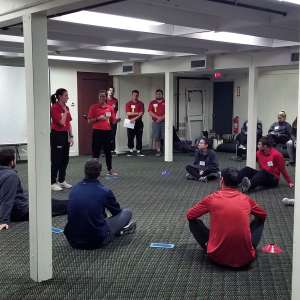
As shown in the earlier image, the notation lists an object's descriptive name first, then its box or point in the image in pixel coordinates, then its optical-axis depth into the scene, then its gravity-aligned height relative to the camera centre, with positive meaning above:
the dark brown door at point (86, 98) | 11.30 +0.18
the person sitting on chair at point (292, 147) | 9.51 -0.88
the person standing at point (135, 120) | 11.09 -0.36
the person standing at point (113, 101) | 10.03 +0.10
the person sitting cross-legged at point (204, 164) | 7.59 -1.01
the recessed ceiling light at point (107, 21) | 5.12 +1.00
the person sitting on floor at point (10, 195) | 4.69 -0.95
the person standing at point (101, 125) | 7.75 -0.33
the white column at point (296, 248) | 2.34 -0.75
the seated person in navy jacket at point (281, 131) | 10.08 -0.57
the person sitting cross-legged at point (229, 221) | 3.57 -0.92
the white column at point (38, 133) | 3.20 -0.20
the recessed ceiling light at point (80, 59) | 9.83 +1.05
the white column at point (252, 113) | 8.70 -0.15
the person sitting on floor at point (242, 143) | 10.57 -0.90
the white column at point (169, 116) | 10.21 -0.25
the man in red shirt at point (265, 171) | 6.80 -1.00
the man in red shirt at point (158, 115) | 11.28 -0.24
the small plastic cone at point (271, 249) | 4.15 -1.32
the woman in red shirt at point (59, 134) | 6.57 -0.42
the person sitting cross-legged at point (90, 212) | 3.93 -0.93
